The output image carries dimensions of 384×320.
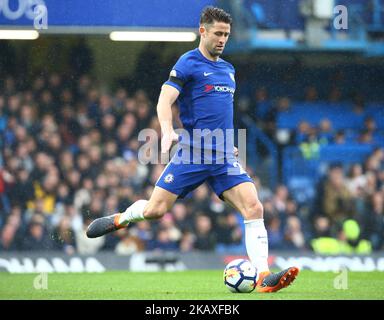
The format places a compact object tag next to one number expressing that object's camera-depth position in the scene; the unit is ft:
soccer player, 25.20
